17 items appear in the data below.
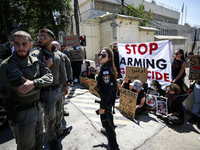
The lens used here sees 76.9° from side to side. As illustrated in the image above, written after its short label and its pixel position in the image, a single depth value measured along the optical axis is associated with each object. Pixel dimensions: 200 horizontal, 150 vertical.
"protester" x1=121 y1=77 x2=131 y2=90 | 4.28
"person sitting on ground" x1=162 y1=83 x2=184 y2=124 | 3.05
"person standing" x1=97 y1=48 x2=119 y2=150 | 2.13
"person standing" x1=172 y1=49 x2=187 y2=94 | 3.70
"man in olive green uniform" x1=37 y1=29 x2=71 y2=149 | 2.23
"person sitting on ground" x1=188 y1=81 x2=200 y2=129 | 3.25
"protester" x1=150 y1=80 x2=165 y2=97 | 3.95
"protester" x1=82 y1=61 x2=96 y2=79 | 6.61
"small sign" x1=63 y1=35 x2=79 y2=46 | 6.91
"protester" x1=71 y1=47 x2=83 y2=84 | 6.96
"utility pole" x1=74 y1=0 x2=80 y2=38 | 7.95
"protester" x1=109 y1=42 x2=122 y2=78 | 5.63
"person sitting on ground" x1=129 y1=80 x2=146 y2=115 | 3.53
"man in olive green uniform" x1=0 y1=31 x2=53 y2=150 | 1.53
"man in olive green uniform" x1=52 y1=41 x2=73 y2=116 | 3.23
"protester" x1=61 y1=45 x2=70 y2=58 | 6.93
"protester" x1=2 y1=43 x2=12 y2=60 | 6.79
